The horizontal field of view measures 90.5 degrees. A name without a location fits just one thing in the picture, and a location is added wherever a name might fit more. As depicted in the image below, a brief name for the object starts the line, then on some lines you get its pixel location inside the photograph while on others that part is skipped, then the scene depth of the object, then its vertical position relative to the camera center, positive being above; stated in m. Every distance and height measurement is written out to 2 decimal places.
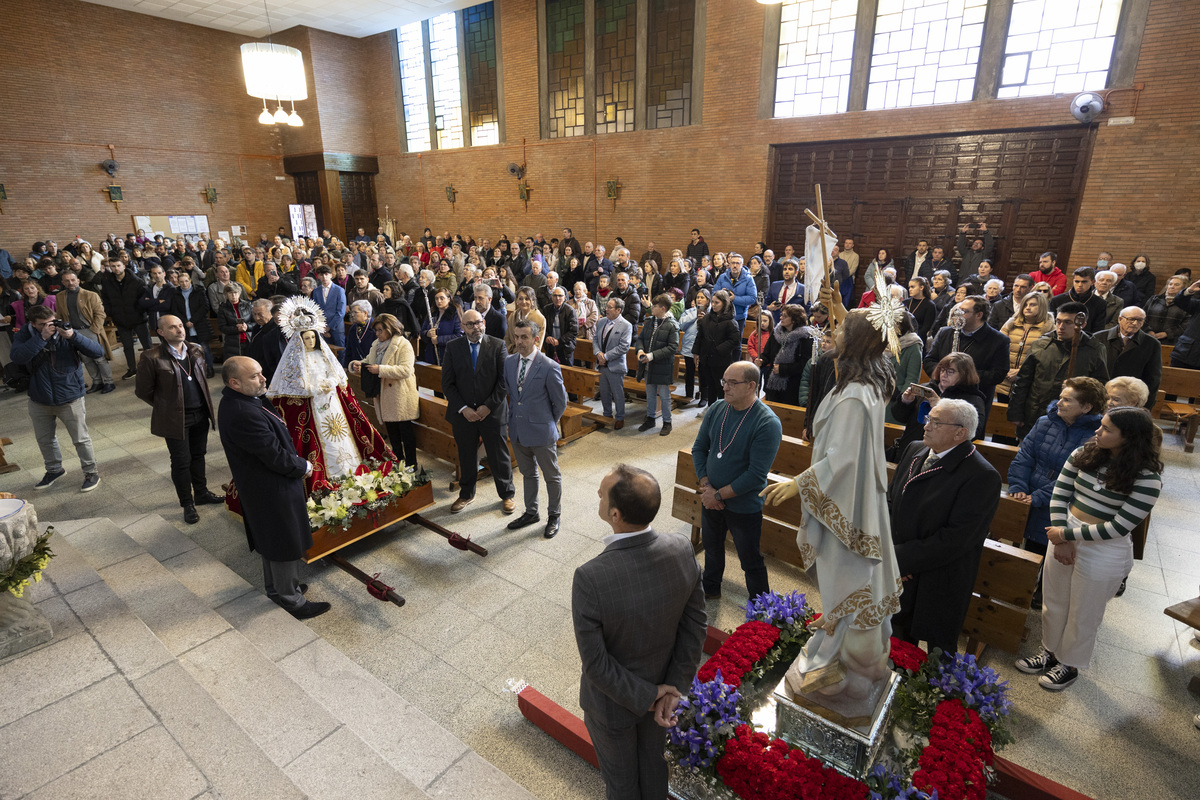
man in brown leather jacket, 4.82 -1.44
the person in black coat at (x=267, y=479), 3.34 -1.51
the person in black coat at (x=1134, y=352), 5.05 -1.14
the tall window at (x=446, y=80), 17.67 +3.93
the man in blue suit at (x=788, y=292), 8.48 -1.09
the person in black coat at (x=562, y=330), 7.87 -1.46
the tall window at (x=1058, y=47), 9.41 +2.61
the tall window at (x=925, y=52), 10.47 +2.82
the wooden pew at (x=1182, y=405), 6.34 -2.06
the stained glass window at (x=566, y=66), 15.00 +3.70
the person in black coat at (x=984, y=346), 4.89 -1.05
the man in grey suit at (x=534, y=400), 4.58 -1.37
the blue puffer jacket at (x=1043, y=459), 3.47 -1.43
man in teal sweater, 3.33 -1.38
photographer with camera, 5.27 -1.44
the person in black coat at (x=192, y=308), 8.65 -1.28
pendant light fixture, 9.10 +2.15
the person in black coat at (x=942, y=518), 2.67 -1.35
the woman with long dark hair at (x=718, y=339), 6.54 -1.32
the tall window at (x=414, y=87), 18.62 +3.96
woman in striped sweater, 2.83 -1.51
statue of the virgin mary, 4.41 -1.35
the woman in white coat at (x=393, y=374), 5.15 -1.33
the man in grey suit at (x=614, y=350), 6.83 -1.51
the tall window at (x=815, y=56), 11.53 +3.02
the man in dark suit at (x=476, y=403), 4.88 -1.51
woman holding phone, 3.99 -1.19
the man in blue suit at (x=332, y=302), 8.23 -1.15
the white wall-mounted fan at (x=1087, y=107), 9.39 +1.62
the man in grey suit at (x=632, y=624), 1.89 -1.29
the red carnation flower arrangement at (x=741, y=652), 2.79 -2.05
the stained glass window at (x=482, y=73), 16.77 +3.92
